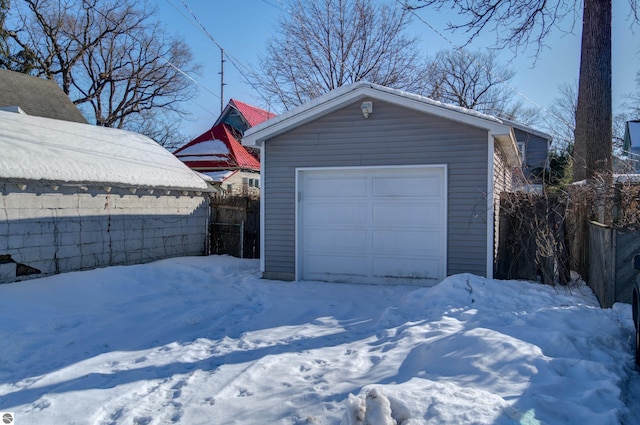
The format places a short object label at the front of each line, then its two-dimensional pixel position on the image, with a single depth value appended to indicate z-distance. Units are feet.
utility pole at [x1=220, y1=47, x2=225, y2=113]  90.63
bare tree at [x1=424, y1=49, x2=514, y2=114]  99.60
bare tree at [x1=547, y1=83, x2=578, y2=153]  82.19
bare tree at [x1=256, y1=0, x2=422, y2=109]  65.82
